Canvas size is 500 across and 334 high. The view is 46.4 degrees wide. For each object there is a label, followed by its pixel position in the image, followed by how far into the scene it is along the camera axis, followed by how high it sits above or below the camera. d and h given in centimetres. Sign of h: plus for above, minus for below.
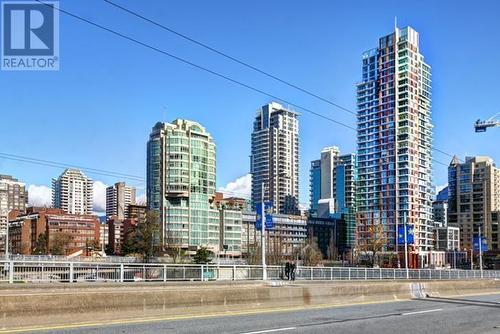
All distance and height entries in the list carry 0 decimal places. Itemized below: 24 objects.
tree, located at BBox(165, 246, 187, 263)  11390 -809
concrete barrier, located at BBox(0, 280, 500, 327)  1359 -251
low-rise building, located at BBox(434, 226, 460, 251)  19250 -840
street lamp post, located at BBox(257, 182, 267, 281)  4178 -139
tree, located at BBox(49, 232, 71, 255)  13694 -683
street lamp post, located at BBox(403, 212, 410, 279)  5870 -307
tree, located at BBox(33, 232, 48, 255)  14448 -739
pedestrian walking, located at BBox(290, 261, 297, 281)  4494 -441
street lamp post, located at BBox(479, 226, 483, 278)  7033 -382
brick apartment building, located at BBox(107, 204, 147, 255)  18299 +21
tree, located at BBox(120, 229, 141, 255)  11709 -623
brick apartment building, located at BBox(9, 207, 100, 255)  18300 -380
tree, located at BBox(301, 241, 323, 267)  14211 -1069
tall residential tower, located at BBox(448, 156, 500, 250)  15400 +443
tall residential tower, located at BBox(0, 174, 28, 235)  15662 +25
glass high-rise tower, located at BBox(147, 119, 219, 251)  17138 +971
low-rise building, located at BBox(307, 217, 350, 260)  19418 -1283
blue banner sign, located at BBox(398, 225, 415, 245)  6574 -252
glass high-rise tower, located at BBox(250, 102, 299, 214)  16962 +1766
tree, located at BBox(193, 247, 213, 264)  11162 -828
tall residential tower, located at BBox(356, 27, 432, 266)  15475 +1884
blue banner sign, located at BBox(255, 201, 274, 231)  4335 -26
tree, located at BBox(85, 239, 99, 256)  16645 -887
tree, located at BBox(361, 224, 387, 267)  14520 -750
